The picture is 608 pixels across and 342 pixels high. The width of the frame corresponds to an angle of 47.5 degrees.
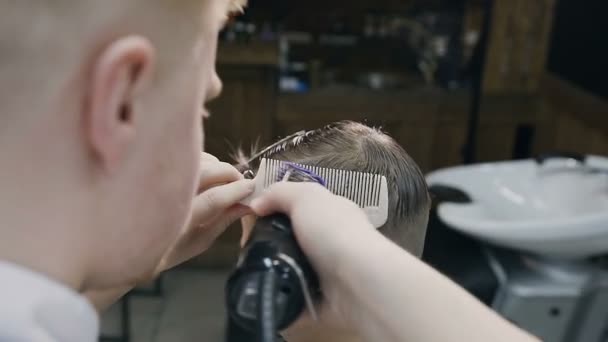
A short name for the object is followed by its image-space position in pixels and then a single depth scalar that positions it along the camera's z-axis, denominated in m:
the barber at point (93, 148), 0.39
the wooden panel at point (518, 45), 2.66
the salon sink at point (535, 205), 1.47
